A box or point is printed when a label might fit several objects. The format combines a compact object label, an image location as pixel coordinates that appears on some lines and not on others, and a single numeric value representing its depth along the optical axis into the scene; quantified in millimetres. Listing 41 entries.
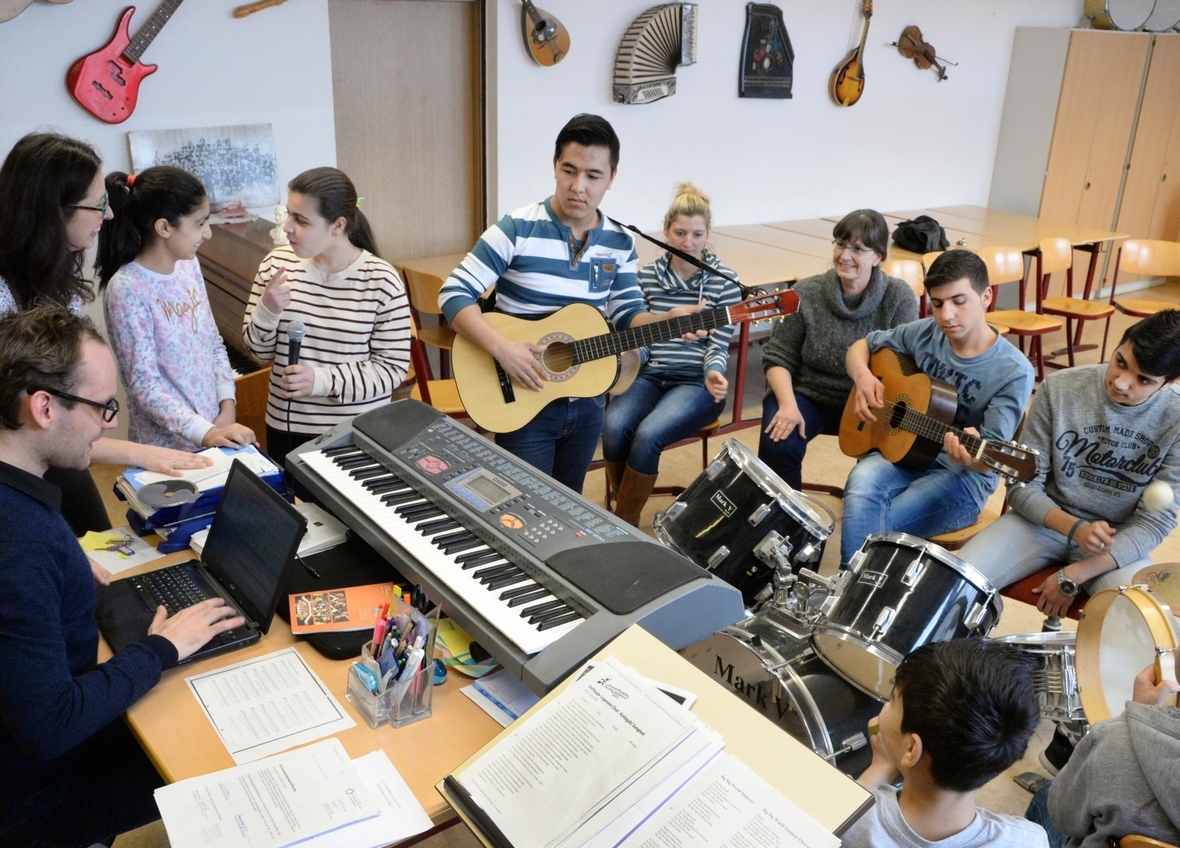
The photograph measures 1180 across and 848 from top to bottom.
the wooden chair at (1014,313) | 5203
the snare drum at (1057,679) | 2021
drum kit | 1946
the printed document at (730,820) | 1096
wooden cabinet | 6965
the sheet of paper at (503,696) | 1477
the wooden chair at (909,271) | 4605
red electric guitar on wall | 3590
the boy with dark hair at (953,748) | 1361
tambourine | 1774
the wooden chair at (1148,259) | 5969
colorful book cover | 1650
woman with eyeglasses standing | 2055
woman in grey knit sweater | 3235
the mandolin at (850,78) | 6090
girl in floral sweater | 2260
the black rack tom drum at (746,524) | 2320
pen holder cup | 1430
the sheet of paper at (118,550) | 1836
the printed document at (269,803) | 1203
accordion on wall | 5059
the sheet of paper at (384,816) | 1210
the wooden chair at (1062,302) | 5699
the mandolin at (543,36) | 4660
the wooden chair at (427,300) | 3939
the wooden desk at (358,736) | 1334
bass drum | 1985
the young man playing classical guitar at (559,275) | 2465
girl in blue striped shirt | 3311
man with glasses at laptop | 1297
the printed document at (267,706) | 1391
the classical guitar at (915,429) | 2590
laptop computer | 1568
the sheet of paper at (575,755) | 1147
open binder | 1149
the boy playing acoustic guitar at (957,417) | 2742
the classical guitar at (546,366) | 2691
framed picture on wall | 3819
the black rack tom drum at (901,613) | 2039
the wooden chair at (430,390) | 3508
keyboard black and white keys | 1454
